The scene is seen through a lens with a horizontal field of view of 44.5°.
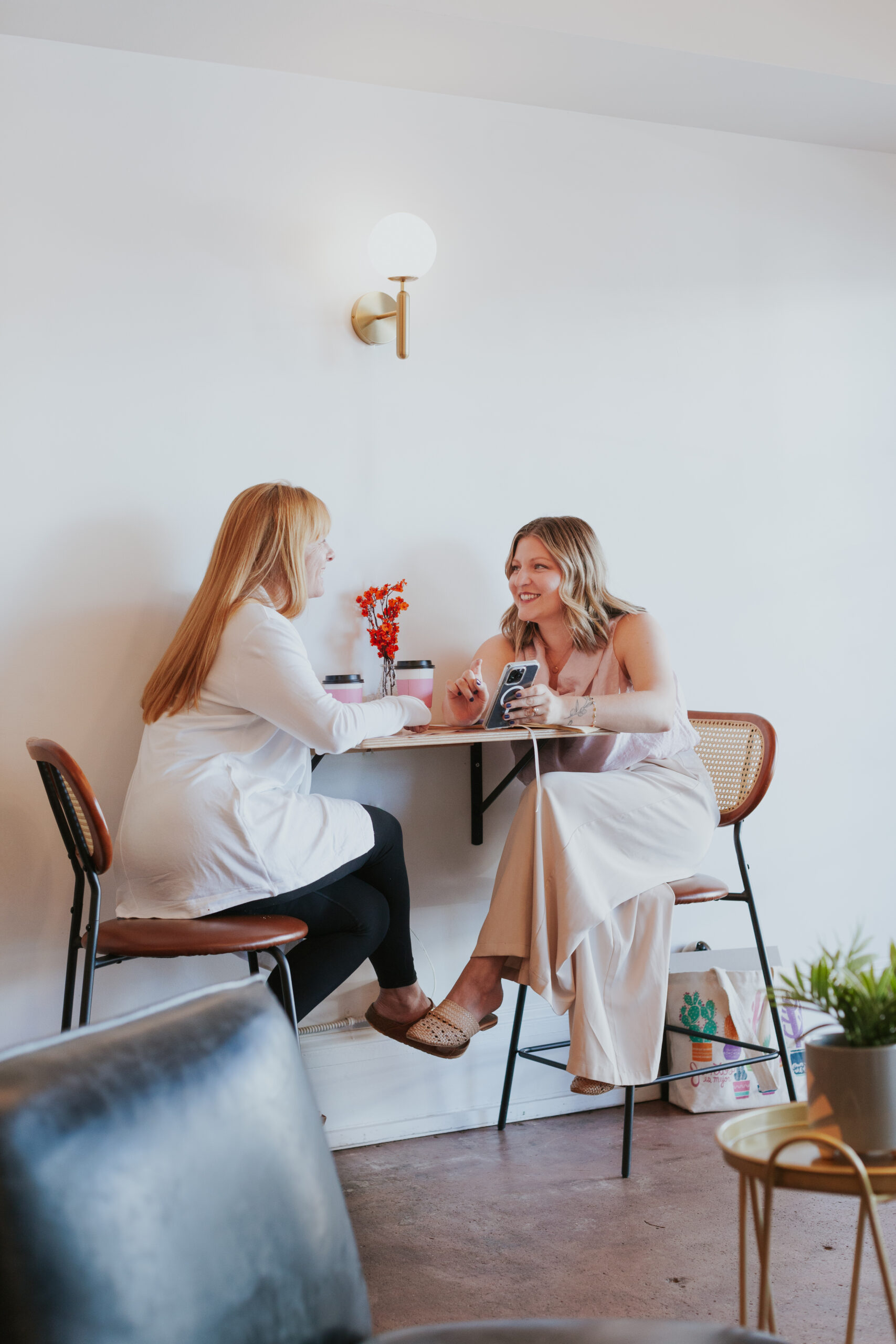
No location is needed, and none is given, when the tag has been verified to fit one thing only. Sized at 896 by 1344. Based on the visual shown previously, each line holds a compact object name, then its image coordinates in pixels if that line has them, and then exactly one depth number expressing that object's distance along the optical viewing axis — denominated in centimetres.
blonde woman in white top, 209
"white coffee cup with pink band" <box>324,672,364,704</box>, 239
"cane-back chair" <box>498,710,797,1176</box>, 257
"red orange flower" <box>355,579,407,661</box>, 260
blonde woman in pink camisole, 232
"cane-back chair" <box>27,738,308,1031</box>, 192
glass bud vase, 262
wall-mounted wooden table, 218
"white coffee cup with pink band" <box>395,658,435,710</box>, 247
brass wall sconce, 255
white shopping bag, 275
